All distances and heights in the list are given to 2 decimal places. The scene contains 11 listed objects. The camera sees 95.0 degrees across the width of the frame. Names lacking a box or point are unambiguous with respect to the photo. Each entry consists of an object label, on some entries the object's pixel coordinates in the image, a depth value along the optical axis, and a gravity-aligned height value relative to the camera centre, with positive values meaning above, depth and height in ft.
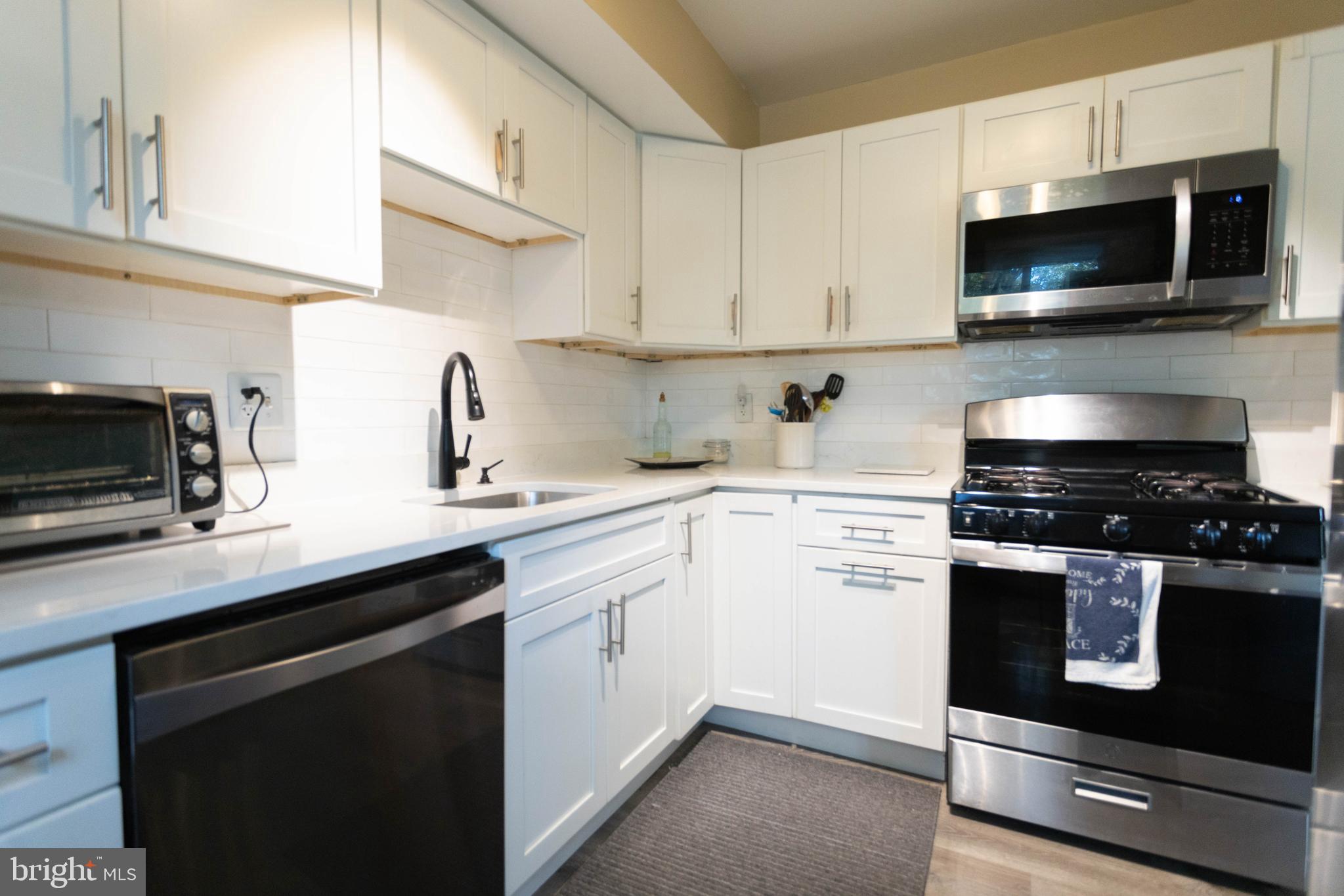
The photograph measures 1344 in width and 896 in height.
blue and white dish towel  5.20 -1.67
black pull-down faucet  6.06 -0.05
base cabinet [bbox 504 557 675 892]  4.43 -2.34
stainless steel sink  6.20 -0.78
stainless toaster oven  3.01 -0.20
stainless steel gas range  4.97 -2.17
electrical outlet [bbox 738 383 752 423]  9.44 +0.32
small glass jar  9.30 -0.37
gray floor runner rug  5.16 -3.80
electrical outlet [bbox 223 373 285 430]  4.63 +0.16
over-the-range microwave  5.98 +1.84
